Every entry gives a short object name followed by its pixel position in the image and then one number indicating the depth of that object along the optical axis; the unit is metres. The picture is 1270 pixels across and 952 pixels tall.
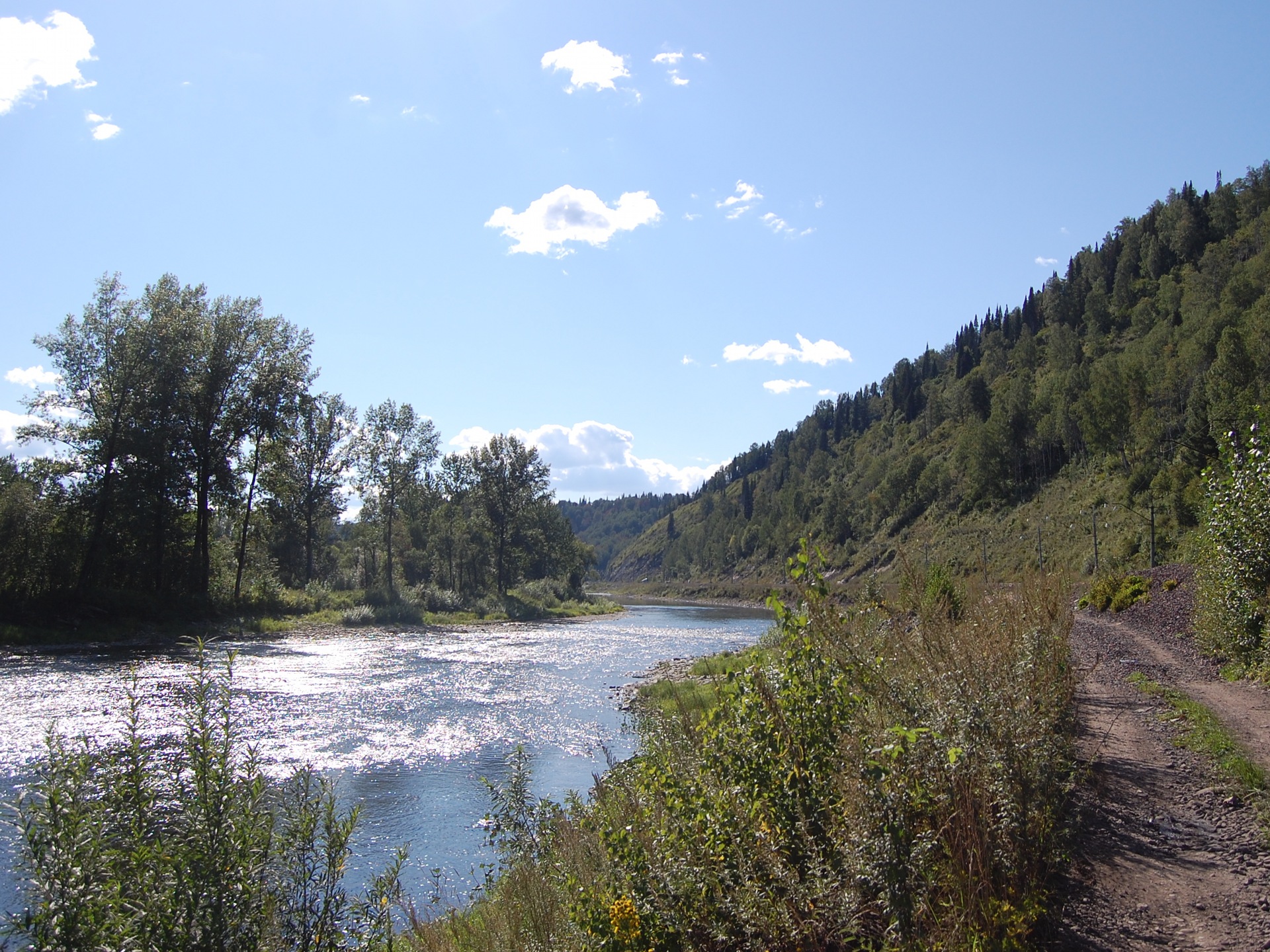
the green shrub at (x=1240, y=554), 12.43
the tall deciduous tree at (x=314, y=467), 59.66
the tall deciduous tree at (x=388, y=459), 67.69
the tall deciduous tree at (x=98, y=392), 35.03
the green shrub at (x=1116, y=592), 24.34
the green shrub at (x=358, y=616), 49.41
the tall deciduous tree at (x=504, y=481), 86.44
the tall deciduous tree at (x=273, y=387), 44.19
